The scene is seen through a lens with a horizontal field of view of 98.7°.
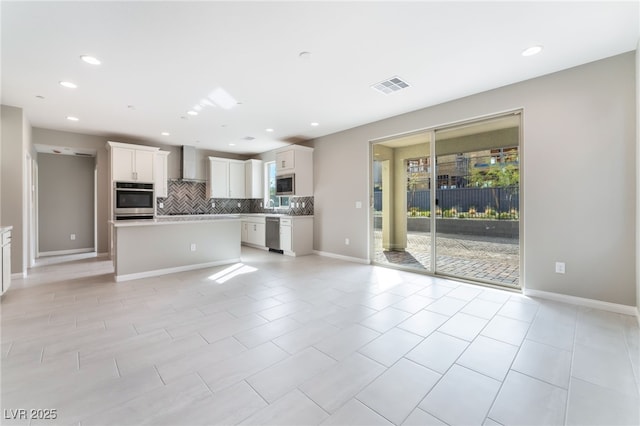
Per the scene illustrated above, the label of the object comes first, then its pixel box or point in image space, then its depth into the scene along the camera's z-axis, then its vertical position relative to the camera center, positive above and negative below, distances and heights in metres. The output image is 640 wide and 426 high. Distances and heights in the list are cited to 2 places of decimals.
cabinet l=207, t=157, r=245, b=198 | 7.40 +0.89
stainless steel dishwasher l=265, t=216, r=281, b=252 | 6.41 -0.55
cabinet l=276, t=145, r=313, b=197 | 6.05 +1.00
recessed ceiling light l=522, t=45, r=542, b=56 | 2.66 +1.57
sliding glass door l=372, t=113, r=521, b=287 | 3.76 +0.20
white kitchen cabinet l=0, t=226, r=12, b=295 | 3.23 -0.60
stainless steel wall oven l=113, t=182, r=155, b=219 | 5.58 +0.22
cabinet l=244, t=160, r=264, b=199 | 7.73 +0.90
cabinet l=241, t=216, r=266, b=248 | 6.95 -0.54
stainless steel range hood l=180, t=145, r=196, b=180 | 6.93 +1.23
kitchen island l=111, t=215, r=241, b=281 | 4.07 -0.58
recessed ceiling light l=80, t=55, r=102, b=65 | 2.77 +1.55
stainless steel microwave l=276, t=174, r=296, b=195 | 6.12 +0.60
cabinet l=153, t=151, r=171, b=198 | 6.50 +0.86
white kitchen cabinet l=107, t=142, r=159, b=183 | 5.57 +1.03
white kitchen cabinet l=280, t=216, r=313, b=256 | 6.01 -0.55
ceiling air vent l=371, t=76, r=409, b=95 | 3.36 +1.59
